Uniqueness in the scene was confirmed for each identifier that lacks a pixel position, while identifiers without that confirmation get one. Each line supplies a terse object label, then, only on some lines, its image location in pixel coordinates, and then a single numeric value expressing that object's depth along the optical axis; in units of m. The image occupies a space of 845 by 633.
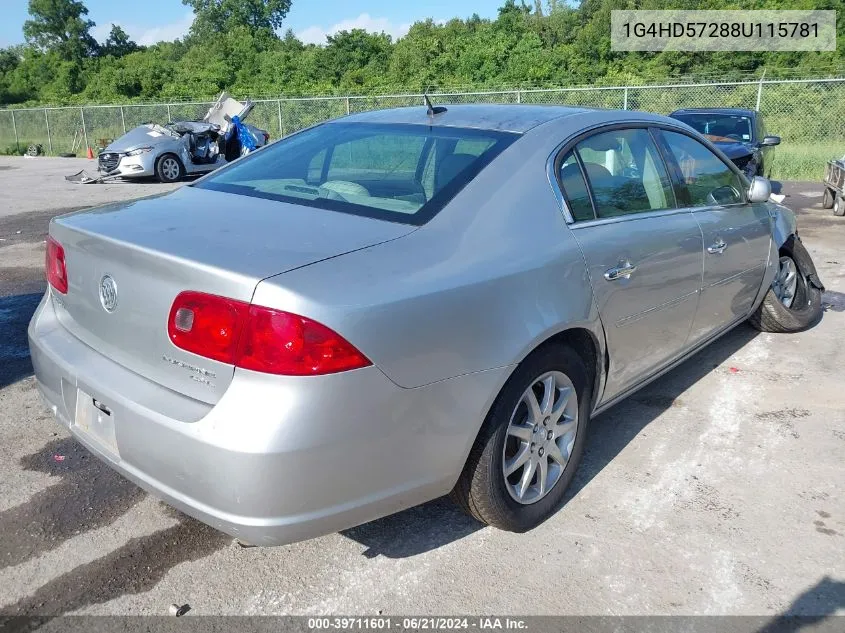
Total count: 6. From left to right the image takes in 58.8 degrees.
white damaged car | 16.05
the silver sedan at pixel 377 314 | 2.16
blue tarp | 16.66
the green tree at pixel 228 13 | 81.12
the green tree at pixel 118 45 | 82.19
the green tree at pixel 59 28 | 79.88
